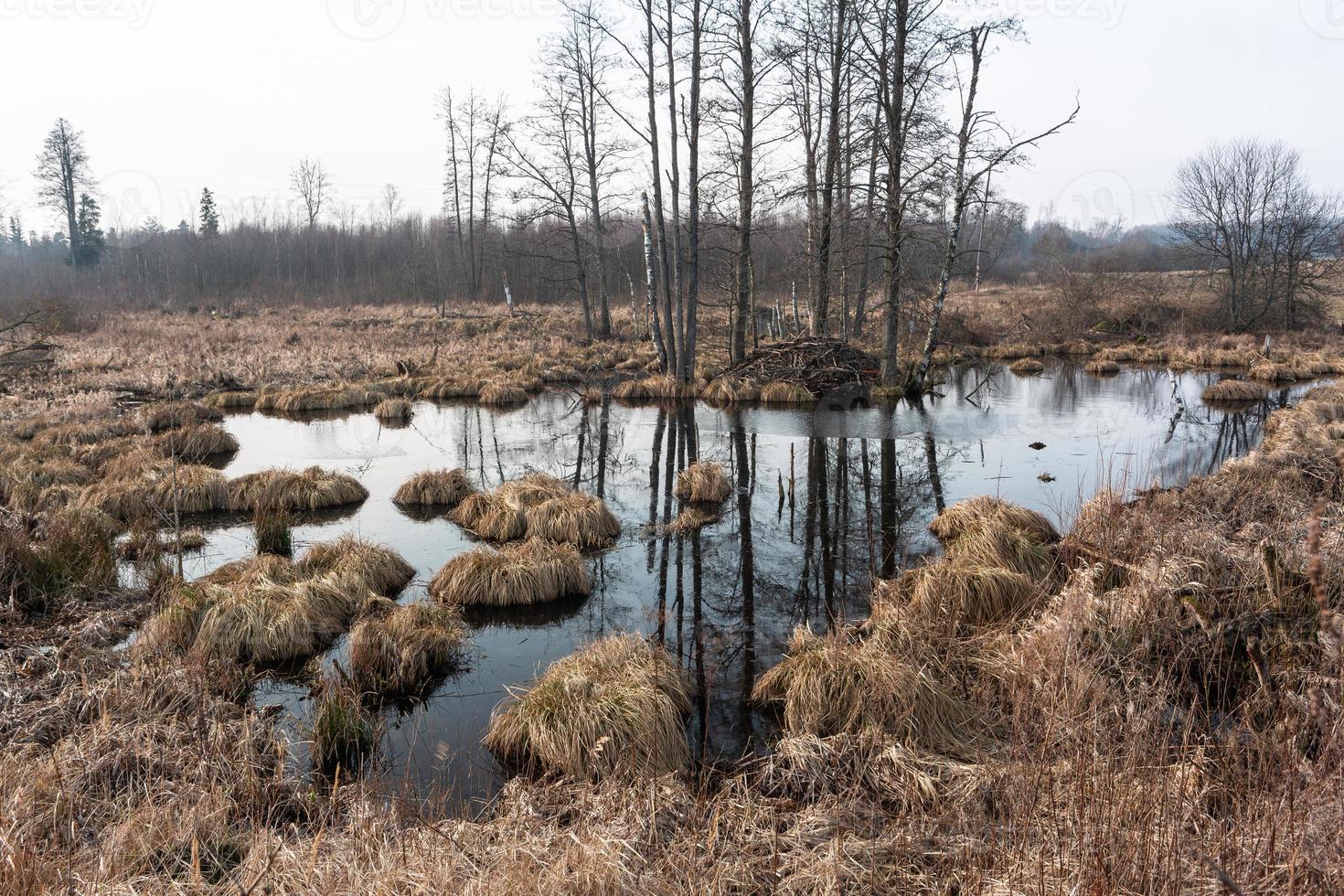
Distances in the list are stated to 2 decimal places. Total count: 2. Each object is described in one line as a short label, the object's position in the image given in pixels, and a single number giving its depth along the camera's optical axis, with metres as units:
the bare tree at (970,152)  16.72
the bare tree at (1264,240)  34.00
